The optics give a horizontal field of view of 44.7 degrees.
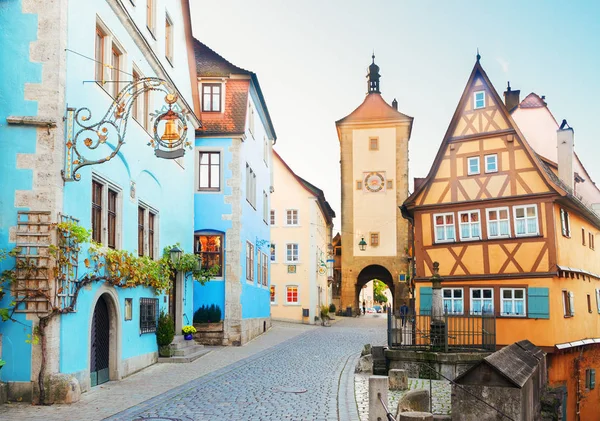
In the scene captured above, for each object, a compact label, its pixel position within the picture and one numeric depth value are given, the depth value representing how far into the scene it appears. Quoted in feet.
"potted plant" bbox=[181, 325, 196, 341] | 74.49
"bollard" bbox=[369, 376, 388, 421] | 32.73
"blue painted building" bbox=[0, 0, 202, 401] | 40.06
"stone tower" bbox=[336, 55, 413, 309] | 193.26
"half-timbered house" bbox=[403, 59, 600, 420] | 81.66
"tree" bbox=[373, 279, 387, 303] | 398.03
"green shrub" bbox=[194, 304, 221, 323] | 85.20
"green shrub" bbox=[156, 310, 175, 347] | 63.26
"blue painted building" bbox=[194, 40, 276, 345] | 86.48
